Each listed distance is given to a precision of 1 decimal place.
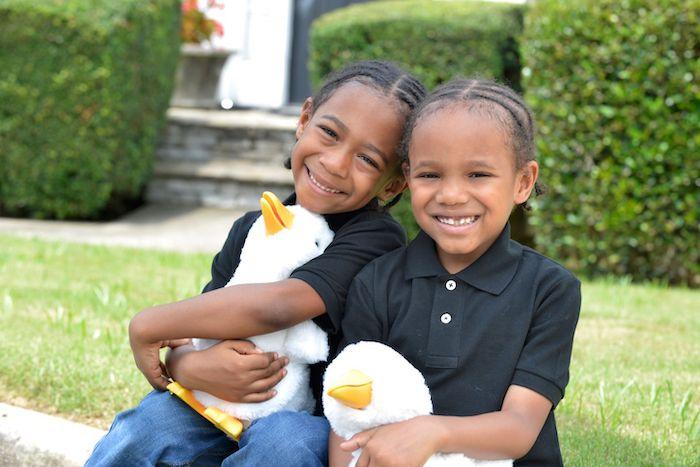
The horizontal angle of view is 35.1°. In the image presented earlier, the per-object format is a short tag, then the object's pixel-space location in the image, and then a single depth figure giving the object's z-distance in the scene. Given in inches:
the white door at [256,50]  438.6
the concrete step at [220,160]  344.5
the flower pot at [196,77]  395.5
